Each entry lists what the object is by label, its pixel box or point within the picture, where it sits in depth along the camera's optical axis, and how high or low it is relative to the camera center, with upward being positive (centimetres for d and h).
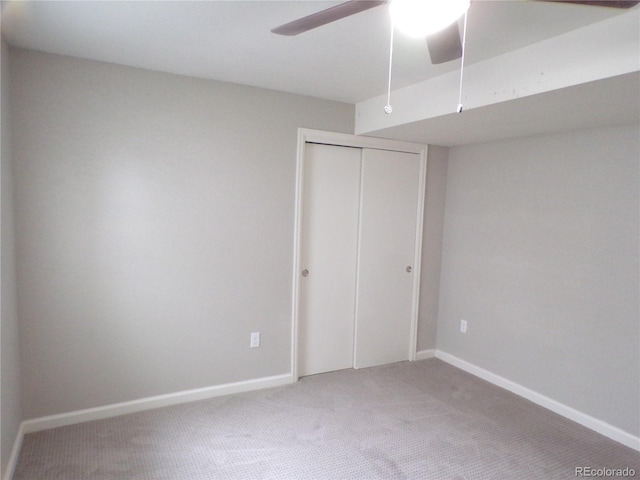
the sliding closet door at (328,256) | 321 -41
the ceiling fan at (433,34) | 112 +63
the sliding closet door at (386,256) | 345 -41
